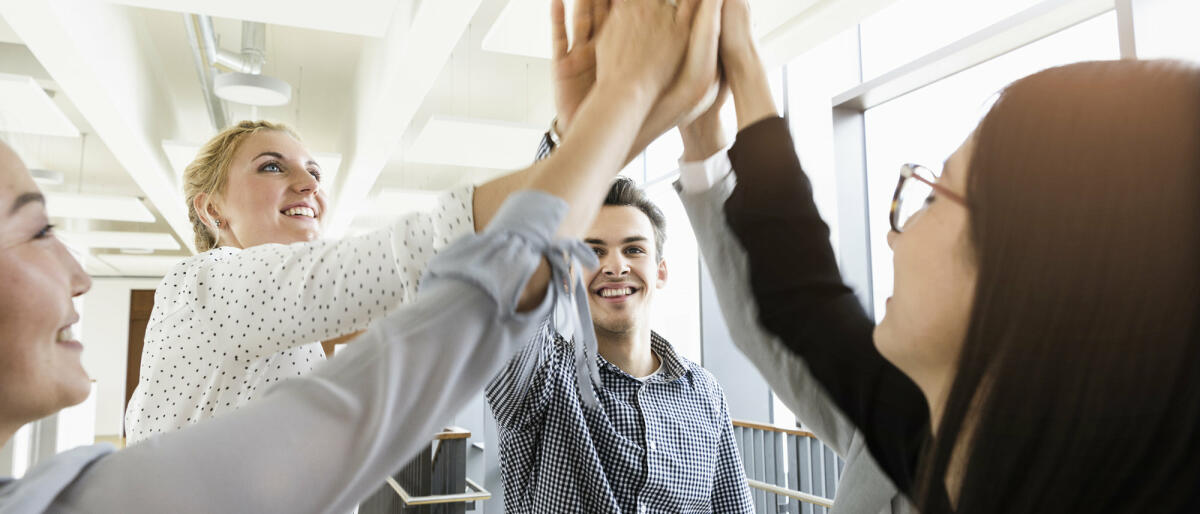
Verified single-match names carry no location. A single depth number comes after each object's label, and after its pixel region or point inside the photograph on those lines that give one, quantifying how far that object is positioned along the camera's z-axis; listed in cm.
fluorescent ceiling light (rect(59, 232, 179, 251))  1028
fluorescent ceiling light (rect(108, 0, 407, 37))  345
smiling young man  137
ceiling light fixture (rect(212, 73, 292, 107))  464
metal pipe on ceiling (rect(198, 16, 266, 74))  518
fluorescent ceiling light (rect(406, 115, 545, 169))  497
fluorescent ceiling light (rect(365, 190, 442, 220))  728
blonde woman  74
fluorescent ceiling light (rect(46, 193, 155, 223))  747
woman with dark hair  57
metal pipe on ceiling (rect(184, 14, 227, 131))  500
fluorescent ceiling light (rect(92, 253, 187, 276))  1357
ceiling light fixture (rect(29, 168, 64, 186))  548
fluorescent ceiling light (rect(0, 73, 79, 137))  412
